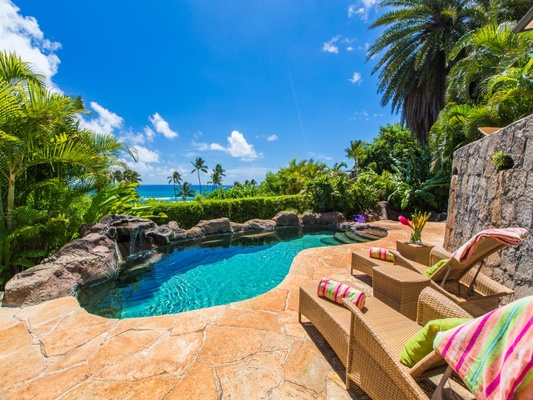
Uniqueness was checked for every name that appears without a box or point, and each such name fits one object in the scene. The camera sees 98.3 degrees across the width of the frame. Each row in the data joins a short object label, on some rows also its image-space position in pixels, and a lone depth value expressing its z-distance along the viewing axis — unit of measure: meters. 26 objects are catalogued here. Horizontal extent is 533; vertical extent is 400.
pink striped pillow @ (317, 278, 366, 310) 2.58
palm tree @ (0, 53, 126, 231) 4.26
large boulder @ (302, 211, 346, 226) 12.43
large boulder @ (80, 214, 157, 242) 6.17
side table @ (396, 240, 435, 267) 4.66
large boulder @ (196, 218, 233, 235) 10.37
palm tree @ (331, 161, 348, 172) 16.04
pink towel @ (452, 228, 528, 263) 2.32
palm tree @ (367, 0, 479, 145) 10.64
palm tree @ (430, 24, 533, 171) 4.81
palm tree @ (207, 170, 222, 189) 53.26
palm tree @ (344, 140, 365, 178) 20.07
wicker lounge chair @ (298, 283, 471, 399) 1.58
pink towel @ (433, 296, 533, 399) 1.01
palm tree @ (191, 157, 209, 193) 54.94
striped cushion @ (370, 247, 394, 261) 4.48
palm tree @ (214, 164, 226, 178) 55.03
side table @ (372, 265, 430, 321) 2.94
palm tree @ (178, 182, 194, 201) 43.09
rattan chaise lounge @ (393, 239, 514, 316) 2.72
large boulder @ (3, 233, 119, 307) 3.71
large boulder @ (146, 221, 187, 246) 8.45
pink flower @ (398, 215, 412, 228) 4.84
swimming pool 4.48
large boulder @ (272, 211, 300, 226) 12.25
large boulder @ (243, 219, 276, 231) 11.58
